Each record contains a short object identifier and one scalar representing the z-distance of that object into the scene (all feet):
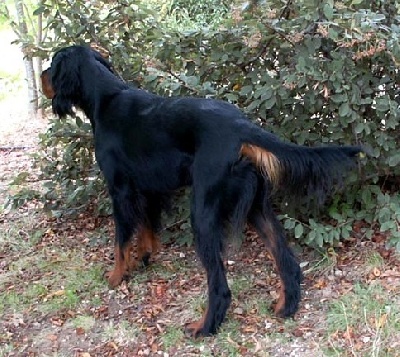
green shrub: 10.14
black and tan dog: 9.30
